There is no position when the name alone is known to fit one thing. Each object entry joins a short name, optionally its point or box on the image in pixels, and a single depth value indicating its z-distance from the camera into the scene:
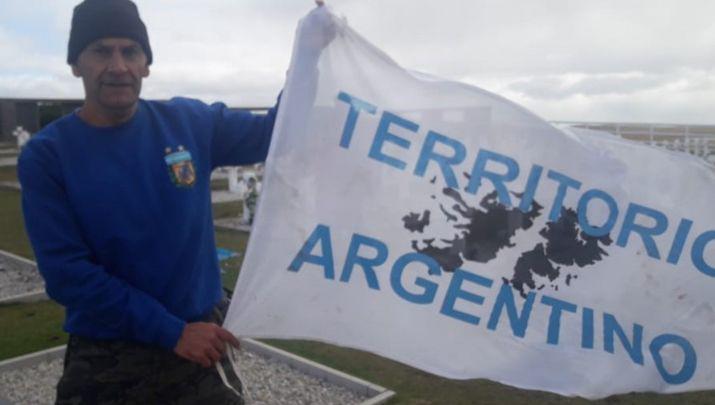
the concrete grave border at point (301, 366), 4.86
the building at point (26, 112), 52.06
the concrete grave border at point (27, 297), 7.48
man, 2.32
